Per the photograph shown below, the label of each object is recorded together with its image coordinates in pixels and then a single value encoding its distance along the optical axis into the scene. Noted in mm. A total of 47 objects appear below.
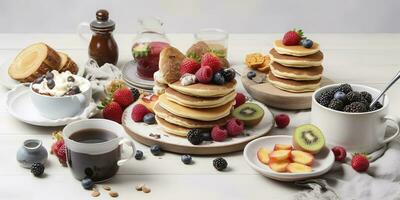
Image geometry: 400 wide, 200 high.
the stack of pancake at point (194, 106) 1401
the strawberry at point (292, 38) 1580
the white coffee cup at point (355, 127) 1379
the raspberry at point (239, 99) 1520
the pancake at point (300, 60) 1561
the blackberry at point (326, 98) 1424
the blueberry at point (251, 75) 1647
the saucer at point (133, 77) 1658
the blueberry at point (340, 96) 1415
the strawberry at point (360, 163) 1334
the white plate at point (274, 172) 1303
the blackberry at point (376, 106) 1414
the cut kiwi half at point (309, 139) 1361
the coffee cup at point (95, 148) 1295
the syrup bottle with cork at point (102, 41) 1718
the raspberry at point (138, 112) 1487
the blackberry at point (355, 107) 1384
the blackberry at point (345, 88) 1450
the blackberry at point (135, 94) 1575
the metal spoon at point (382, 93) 1410
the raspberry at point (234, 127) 1422
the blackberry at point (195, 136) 1393
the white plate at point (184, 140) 1401
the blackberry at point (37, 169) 1323
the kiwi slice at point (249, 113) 1474
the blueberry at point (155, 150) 1400
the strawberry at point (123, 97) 1547
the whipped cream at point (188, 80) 1408
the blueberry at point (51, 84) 1502
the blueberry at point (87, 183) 1290
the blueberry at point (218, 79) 1409
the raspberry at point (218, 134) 1406
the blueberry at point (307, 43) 1569
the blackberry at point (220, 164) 1348
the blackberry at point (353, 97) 1415
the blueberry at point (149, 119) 1478
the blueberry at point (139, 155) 1387
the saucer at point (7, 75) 1640
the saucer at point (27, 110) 1481
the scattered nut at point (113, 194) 1278
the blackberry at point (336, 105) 1398
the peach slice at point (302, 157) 1335
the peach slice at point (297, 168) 1313
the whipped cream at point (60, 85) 1501
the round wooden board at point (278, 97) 1563
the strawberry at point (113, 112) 1514
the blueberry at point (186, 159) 1373
